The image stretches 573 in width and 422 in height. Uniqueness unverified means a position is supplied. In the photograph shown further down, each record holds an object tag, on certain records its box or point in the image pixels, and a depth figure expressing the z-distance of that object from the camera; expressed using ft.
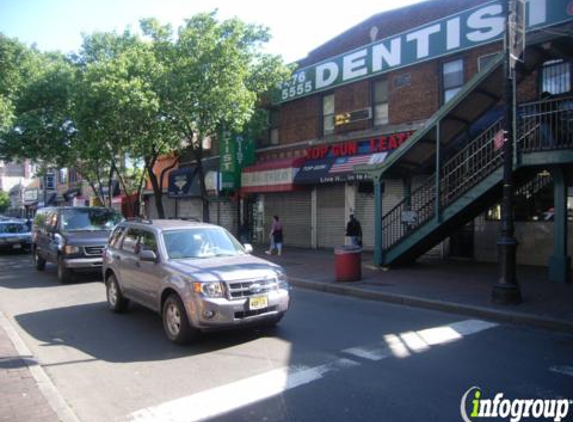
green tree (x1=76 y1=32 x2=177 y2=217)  52.80
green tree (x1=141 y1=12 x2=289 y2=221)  54.80
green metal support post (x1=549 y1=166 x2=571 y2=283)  35.94
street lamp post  28.96
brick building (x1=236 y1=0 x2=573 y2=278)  44.86
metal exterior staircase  35.55
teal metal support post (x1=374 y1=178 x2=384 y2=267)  45.50
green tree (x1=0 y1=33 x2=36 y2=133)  73.00
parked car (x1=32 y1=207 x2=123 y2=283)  41.09
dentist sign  44.04
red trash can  38.78
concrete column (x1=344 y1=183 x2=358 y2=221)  62.13
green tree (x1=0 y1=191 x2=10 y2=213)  257.26
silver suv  21.27
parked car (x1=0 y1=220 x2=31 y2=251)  69.26
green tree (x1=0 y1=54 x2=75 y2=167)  72.08
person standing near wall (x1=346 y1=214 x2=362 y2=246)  52.85
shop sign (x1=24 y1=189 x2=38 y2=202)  198.80
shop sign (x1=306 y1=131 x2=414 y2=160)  55.98
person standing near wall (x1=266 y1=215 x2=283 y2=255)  59.72
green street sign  74.69
